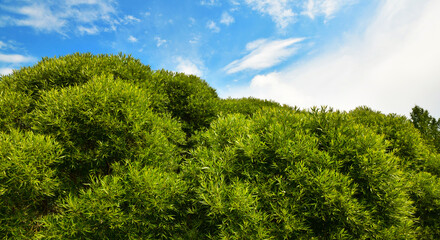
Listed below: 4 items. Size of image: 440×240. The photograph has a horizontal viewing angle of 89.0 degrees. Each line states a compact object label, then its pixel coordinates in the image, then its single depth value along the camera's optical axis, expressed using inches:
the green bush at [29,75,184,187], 273.6
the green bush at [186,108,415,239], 213.2
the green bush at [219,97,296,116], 527.1
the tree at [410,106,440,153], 751.9
